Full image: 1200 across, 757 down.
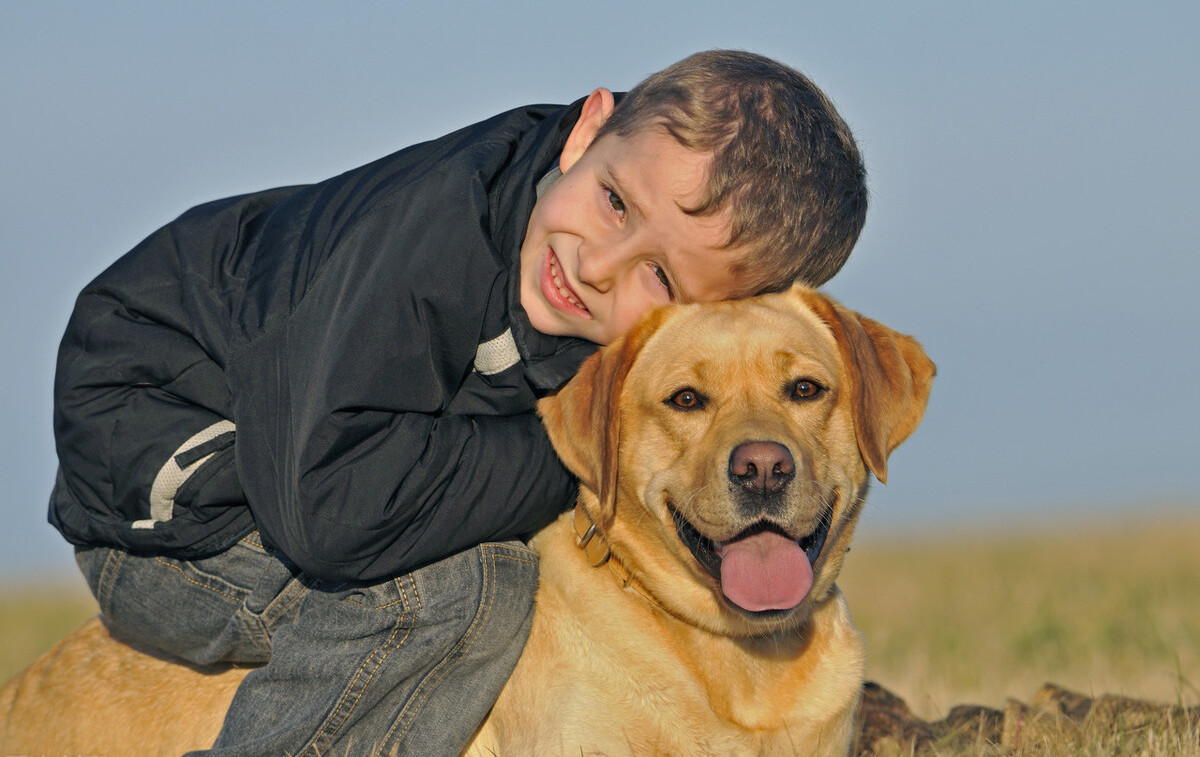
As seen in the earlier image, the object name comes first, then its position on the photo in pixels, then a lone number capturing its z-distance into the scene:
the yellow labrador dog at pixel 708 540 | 3.83
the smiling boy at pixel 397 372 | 3.73
